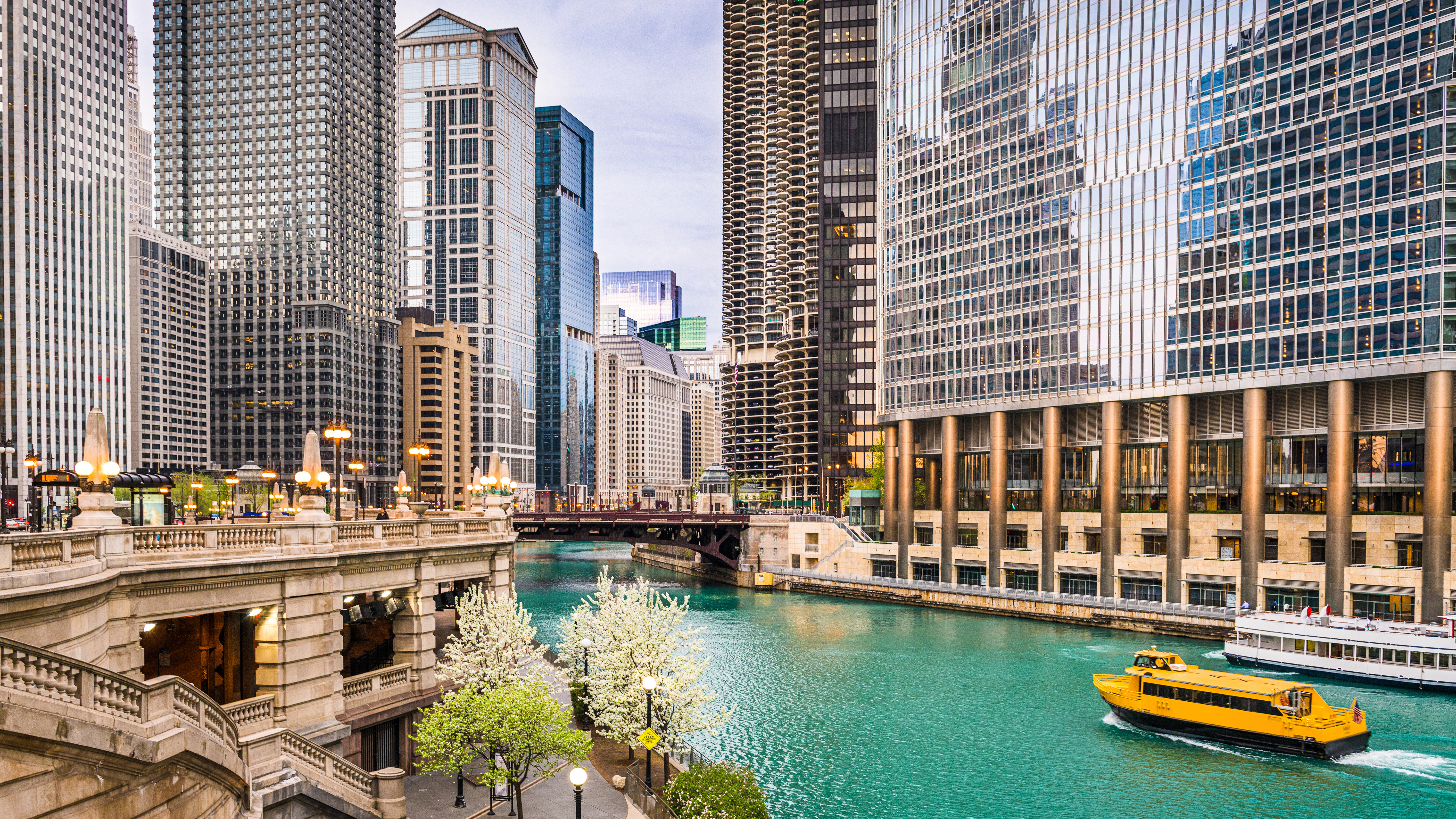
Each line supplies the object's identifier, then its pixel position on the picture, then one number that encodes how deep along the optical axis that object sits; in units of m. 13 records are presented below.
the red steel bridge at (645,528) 131.50
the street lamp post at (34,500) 47.84
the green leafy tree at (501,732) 31.16
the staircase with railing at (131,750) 17.05
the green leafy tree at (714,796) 30.33
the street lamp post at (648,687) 34.34
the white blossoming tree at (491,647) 36.38
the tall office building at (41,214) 187.88
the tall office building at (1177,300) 82.50
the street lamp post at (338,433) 43.50
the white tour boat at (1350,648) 64.81
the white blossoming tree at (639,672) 38.88
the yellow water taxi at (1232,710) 49.72
